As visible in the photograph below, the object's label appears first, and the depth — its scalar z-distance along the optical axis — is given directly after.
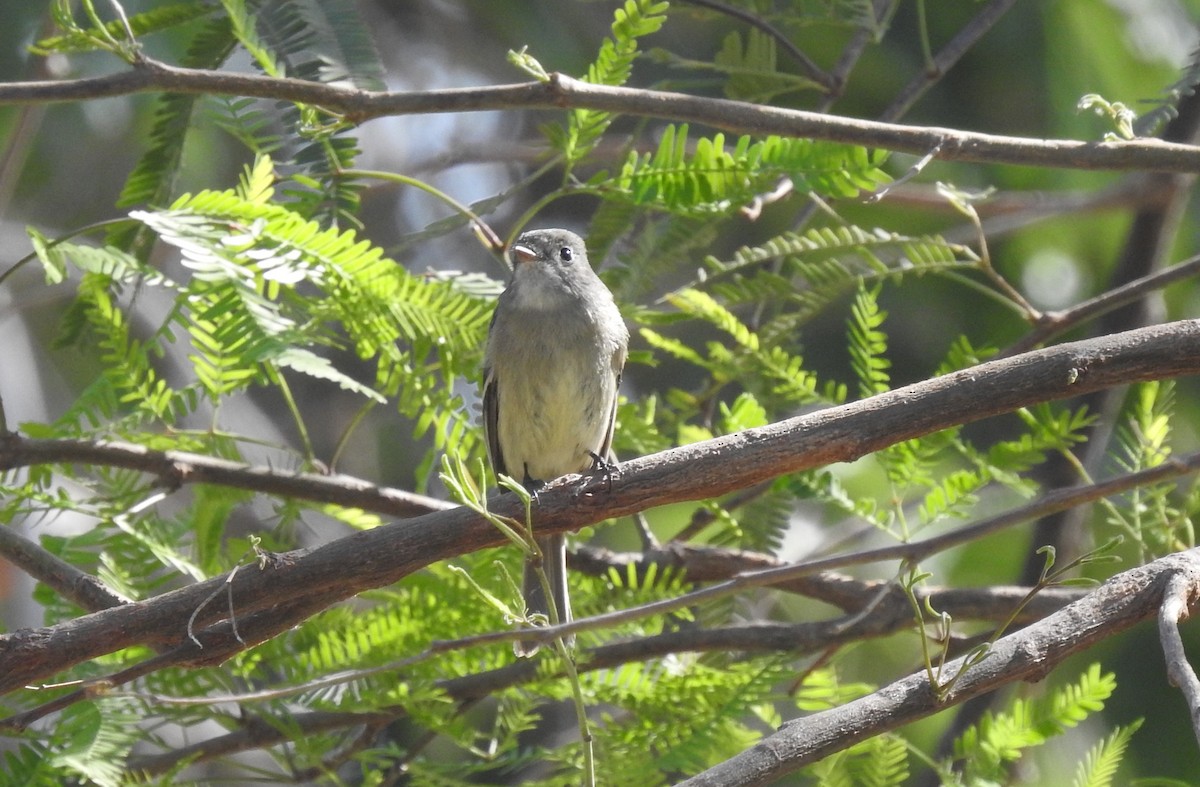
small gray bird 8.65
